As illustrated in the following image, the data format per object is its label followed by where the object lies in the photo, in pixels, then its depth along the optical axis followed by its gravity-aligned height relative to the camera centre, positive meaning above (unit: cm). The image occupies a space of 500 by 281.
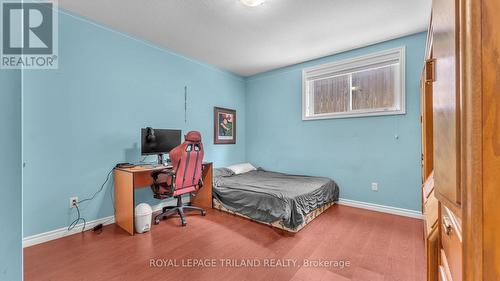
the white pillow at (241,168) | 417 -55
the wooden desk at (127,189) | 249 -60
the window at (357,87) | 316 +88
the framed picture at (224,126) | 429 +31
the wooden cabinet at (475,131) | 47 +2
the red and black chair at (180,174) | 272 -44
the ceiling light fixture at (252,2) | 220 +143
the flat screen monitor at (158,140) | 297 +1
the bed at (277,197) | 254 -77
